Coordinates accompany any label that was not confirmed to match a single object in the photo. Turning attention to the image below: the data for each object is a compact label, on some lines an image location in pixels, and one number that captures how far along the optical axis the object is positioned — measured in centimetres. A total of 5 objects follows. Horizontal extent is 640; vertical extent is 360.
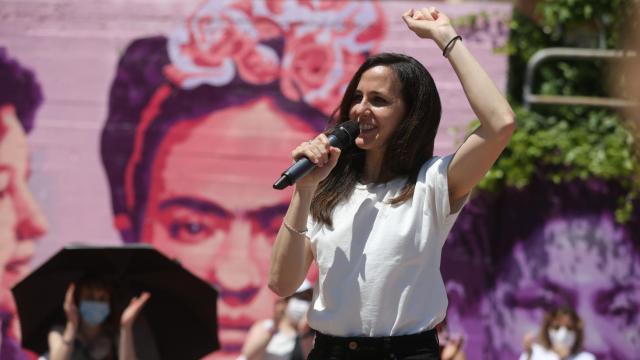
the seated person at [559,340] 1243
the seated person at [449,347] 1178
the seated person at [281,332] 1254
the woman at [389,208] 534
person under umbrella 1055
